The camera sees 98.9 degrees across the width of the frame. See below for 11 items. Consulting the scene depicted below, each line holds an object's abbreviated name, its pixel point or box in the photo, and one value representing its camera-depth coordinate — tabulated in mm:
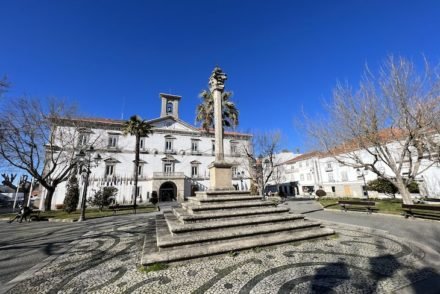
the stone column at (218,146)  8016
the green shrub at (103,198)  19484
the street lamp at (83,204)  12066
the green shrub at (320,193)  30291
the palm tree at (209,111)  18953
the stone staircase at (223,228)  4762
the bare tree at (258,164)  24828
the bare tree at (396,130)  10406
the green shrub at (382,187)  21969
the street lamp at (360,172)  27920
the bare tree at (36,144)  17438
